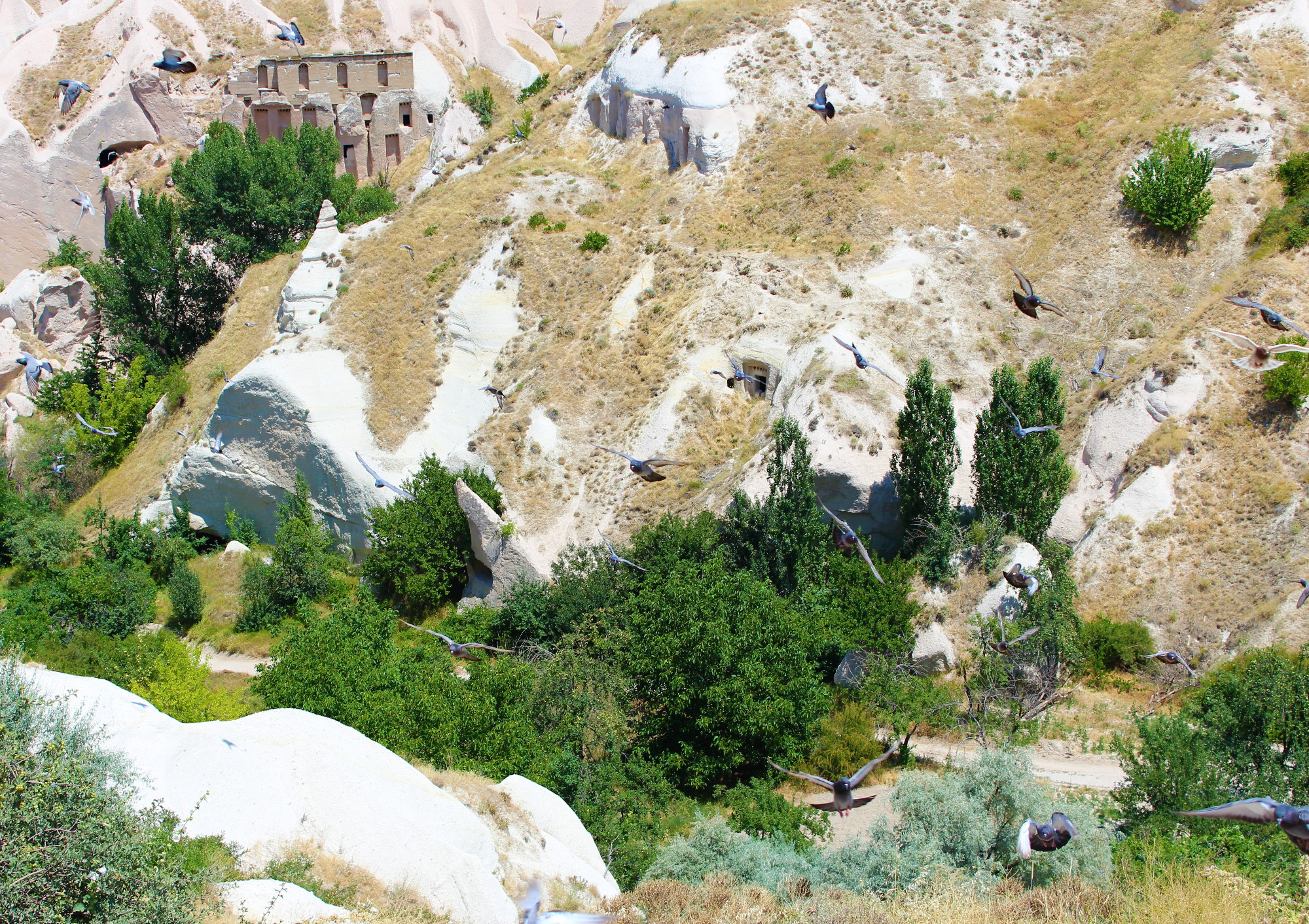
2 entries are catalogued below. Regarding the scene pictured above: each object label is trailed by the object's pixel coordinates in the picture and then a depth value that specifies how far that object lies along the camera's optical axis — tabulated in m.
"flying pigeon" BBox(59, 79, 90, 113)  55.97
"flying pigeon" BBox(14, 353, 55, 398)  31.87
